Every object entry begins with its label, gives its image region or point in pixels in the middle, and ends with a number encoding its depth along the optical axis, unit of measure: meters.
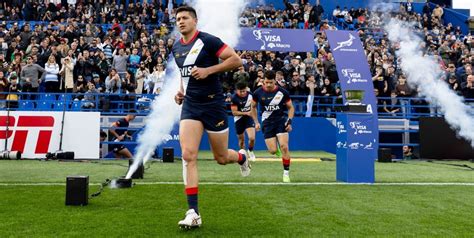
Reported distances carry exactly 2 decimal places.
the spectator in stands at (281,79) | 19.75
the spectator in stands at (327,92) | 21.14
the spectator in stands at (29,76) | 18.61
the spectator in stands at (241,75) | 18.31
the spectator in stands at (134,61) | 20.36
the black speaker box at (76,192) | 7.14
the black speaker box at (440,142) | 18.86
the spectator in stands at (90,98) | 18.61
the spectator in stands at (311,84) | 20.91
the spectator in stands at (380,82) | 20.22
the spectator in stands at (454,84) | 19.22
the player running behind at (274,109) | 11.60
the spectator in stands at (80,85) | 19.16
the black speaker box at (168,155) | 15.79
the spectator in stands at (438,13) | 31.17
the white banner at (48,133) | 16.41
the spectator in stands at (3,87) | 18.23
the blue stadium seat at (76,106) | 18.69
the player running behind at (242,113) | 15.47
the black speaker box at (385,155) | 17.00
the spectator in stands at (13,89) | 18.48
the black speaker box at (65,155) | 15.85
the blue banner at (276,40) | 18.23
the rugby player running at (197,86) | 6.14
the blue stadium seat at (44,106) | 18.58
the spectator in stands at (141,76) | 19.60
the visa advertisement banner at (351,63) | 17.84
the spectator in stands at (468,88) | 19.05
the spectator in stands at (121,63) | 20.23
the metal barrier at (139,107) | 18.27
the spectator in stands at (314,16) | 27.08
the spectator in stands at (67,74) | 18.94
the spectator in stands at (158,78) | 18.82
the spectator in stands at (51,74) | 18.91
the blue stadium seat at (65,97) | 17.89
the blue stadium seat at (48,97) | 18.78
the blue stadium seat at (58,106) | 18.24
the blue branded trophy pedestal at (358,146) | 10.20
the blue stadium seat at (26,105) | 18.50
